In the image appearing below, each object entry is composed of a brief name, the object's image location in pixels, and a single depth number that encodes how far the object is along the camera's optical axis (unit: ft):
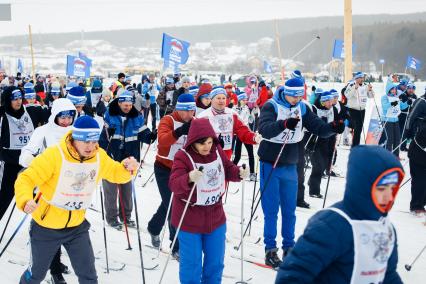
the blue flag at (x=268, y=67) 94.43
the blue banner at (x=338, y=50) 62.68
